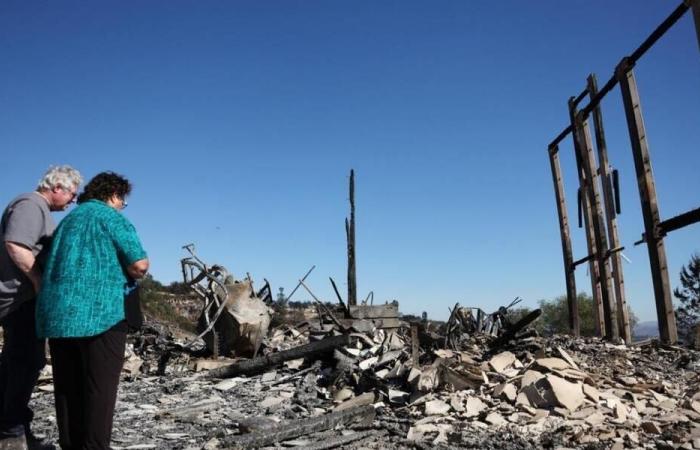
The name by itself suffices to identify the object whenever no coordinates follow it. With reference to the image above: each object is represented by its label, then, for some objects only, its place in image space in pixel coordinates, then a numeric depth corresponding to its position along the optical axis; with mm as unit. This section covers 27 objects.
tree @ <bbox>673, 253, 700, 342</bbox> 34166
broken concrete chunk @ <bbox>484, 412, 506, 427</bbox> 4535
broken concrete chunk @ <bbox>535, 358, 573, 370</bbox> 5266
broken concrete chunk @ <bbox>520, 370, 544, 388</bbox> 4993
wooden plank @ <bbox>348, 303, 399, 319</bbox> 9102
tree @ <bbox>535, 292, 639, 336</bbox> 32500
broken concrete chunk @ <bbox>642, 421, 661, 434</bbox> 4071
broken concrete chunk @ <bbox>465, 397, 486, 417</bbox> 4781
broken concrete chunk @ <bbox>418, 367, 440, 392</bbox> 5449
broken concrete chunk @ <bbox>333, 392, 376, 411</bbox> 5465
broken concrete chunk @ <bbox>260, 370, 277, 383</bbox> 7201
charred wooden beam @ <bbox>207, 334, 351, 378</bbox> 7156
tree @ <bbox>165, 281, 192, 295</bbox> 24594
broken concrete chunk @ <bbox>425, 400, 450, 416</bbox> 4938
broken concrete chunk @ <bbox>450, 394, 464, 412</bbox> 4922
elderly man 3357
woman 2811
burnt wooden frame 6379
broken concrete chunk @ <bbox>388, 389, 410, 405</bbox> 5477
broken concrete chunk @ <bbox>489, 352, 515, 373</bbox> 5730
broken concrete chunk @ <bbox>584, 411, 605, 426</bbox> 4280
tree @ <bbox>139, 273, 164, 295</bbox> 22802
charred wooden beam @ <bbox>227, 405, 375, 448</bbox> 4297
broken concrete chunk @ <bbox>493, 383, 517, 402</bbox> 4923
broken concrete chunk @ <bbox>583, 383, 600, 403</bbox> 4719
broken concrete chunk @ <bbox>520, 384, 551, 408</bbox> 4723
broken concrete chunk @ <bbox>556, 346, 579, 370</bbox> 5442
